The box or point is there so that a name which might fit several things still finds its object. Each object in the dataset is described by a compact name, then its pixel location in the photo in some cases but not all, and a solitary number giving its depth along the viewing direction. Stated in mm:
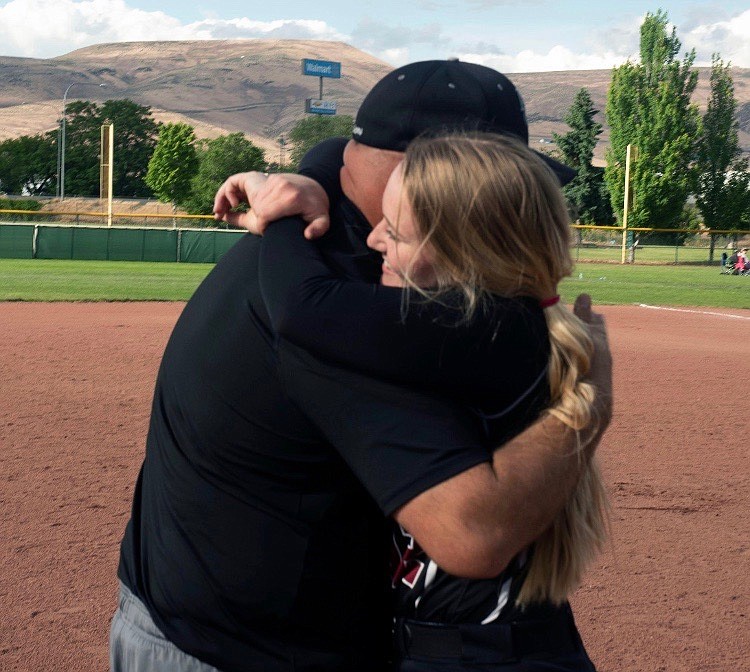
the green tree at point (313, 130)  114188
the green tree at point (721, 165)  55875
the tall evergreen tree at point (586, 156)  59438
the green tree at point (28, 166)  107250
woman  1389
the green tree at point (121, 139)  109375
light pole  101275
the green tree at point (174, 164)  86625
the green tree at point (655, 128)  51750
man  1380
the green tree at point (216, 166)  88938
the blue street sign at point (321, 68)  90375
